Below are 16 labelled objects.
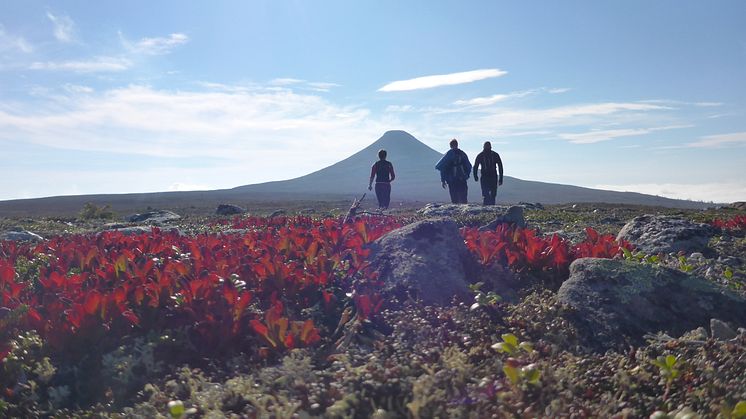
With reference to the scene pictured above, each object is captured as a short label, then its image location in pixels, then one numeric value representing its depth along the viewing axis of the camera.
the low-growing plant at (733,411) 2.78
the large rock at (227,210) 25.57
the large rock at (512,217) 9.30
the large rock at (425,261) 5.29
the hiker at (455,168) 15.87
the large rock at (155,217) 18.86
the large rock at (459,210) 12.77
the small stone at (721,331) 4.17
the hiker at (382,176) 16.91
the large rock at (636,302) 4.57
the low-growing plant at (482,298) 4.84
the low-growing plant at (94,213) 26.08
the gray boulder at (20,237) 11.34
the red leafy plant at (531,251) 5.98
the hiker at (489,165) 15.48
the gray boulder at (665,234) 8.46
